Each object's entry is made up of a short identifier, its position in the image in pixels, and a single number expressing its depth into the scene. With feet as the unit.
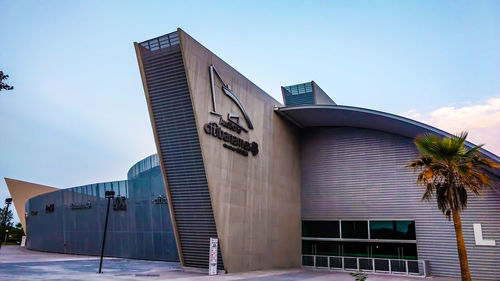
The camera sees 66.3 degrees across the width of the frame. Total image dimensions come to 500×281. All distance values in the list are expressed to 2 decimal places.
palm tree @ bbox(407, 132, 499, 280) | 49.03
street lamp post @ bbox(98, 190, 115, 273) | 73.22
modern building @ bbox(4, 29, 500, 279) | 65.26
